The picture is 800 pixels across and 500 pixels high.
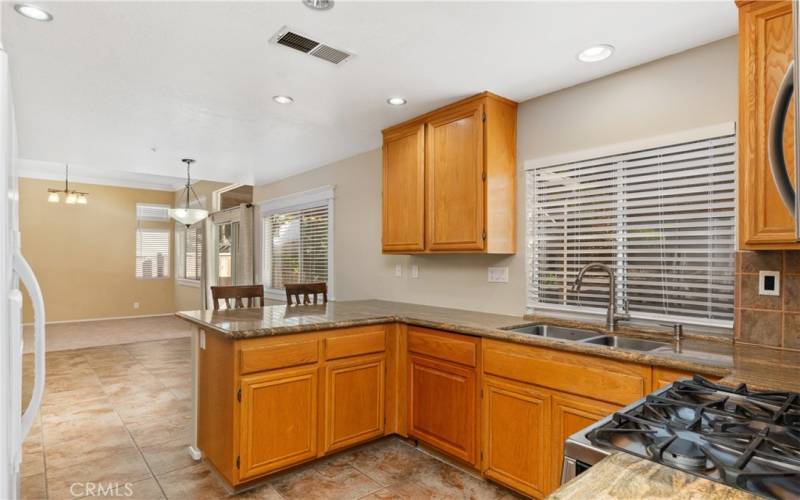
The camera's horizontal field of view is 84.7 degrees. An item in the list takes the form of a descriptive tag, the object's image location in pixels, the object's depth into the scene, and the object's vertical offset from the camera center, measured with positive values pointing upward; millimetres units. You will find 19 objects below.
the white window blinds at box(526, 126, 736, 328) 2234 +154
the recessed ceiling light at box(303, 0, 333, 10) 1909 +1091
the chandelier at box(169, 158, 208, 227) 5484 +472
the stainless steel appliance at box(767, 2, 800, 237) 730 +198
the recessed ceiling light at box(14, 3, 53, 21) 1947 +1087
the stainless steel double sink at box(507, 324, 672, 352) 2293 -477
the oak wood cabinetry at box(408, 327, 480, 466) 2613 -874
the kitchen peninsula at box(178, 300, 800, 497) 2049 -736
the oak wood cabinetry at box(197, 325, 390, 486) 2393 -868
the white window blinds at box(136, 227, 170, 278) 9102 -19
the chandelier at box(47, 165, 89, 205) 7230 +941
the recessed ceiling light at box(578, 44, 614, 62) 2297 +1080
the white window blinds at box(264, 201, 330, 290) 5234 +94
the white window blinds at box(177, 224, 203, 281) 8430 +6
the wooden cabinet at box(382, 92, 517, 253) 2934 +538
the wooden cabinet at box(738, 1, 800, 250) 1706 +575
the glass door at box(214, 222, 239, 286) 6723 -9
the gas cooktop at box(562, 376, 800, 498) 805 -401
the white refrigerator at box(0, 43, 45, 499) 1072 -203
